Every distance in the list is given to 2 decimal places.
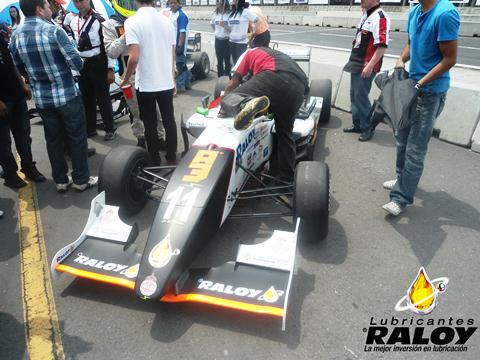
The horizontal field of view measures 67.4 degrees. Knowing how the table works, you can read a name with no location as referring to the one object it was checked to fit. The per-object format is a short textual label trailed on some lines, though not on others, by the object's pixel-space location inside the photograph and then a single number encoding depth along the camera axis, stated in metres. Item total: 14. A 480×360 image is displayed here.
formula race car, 2.32
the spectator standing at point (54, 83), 3.31
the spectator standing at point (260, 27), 5.70
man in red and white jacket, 4.54
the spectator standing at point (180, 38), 7.11
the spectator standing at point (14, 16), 9.04
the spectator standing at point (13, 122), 3.78
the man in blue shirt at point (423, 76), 2.75
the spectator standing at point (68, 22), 5.09
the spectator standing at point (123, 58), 4.81
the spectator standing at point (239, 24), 6.50
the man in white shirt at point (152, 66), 3.66
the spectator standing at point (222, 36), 6.78
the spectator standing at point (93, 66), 4.70
